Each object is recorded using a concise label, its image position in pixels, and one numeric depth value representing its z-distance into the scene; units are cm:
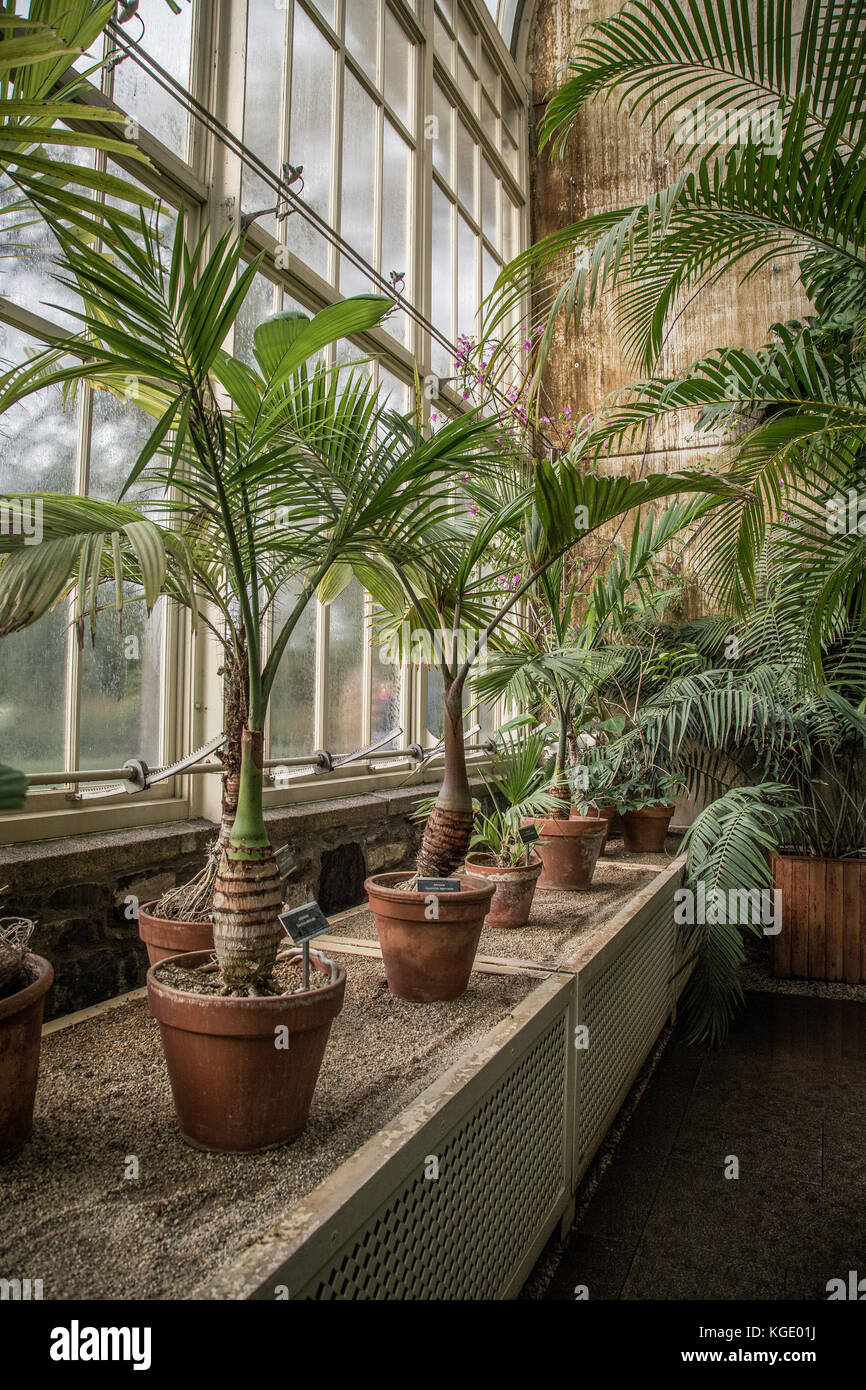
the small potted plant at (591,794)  341
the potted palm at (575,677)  232
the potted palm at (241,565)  104
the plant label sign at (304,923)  123
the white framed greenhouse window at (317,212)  201
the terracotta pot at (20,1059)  109
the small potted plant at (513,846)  242
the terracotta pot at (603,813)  365
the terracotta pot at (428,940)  174
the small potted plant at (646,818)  384
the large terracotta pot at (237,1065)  113
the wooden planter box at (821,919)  371
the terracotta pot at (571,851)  293
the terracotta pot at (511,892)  241
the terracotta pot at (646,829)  386
